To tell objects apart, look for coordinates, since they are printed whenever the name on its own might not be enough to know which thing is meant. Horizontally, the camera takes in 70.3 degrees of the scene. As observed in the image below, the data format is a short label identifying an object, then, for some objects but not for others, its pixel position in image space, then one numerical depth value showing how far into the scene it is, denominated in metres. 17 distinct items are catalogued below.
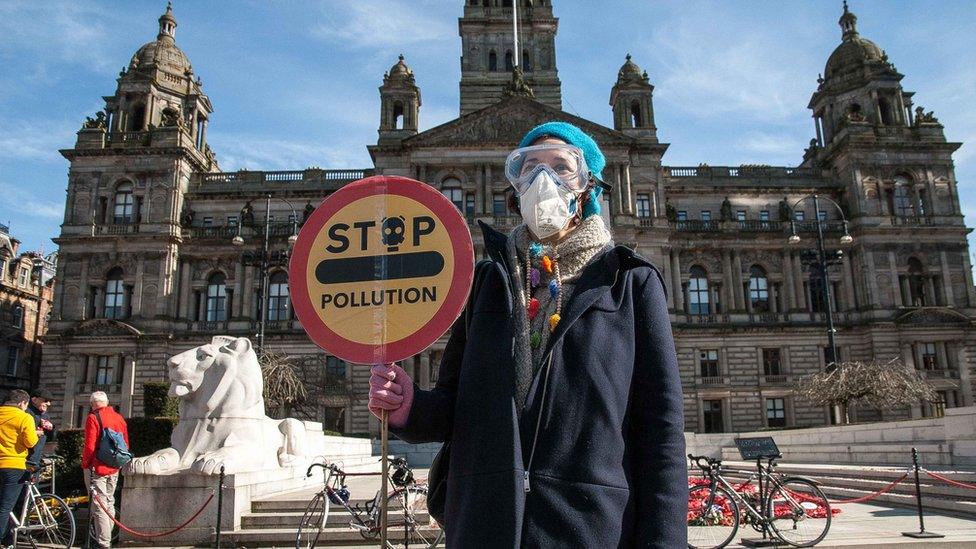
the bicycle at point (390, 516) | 9.46
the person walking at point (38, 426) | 11.27
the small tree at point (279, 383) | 31.74
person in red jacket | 9.47
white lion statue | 10.73
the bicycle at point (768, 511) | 9.06
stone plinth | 9.95
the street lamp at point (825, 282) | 26.63
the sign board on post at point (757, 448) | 9.80
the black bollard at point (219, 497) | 8.90
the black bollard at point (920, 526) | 9.43
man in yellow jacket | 9.10
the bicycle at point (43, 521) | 9.77
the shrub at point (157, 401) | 21.53
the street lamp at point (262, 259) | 26.25
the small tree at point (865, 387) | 31.30
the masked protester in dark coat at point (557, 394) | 2.37
